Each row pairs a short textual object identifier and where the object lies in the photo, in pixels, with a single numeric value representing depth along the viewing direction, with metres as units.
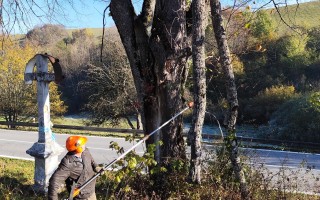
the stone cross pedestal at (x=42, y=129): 7.55
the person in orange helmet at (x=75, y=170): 4.39
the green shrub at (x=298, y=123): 21.33
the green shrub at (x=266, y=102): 28.92
